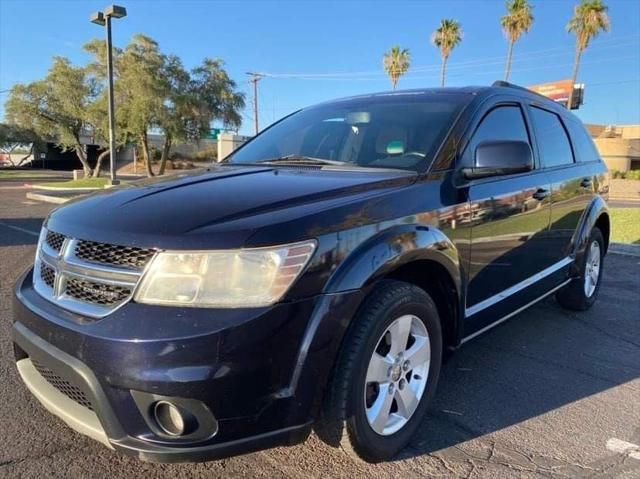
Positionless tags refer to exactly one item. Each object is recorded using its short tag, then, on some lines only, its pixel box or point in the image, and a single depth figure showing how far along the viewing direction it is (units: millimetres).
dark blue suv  1884
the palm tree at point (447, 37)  36219
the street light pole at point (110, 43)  15195
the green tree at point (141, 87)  29641
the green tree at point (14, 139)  43081
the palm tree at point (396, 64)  41781
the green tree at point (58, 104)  31547
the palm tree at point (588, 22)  31688
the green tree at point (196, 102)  31547
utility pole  48406
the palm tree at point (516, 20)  32906
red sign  28359
